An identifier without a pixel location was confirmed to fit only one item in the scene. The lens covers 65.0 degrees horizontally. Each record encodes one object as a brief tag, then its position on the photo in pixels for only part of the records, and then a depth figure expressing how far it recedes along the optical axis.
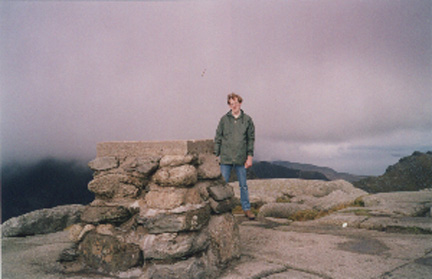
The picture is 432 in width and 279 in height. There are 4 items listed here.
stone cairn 4.01
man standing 6.29
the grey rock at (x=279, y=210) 8.59
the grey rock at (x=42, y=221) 6.68
